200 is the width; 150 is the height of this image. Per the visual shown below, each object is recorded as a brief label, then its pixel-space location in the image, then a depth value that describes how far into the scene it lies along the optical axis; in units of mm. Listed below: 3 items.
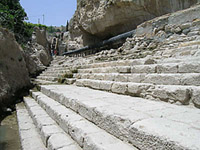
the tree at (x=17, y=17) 12555
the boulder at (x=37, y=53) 10326
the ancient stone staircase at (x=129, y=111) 1391
